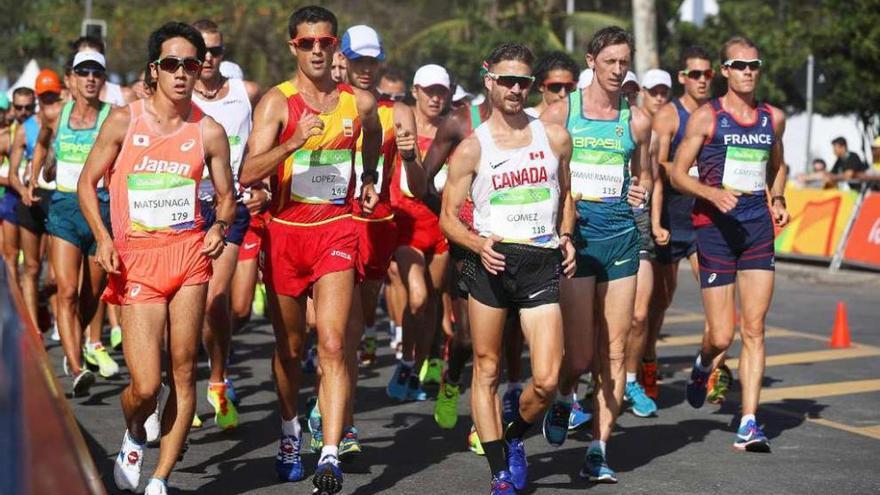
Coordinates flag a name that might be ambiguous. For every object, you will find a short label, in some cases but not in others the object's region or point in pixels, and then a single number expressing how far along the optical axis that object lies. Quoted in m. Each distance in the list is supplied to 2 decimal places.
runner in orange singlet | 7.16
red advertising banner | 20.92
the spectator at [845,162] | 25.98
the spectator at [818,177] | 21.60
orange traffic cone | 13.96
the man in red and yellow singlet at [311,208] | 7.60
